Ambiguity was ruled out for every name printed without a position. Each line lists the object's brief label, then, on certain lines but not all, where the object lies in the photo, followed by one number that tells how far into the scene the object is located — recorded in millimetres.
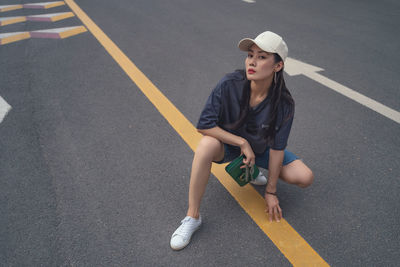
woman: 2029
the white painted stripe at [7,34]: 6124
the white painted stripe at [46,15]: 7566
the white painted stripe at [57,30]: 6355
